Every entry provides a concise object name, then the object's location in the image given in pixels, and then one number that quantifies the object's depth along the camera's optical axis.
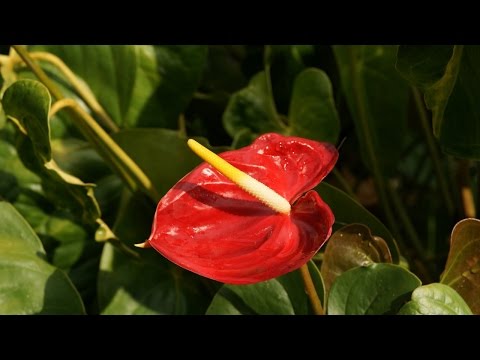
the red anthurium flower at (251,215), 0.61
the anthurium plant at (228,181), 0.69
